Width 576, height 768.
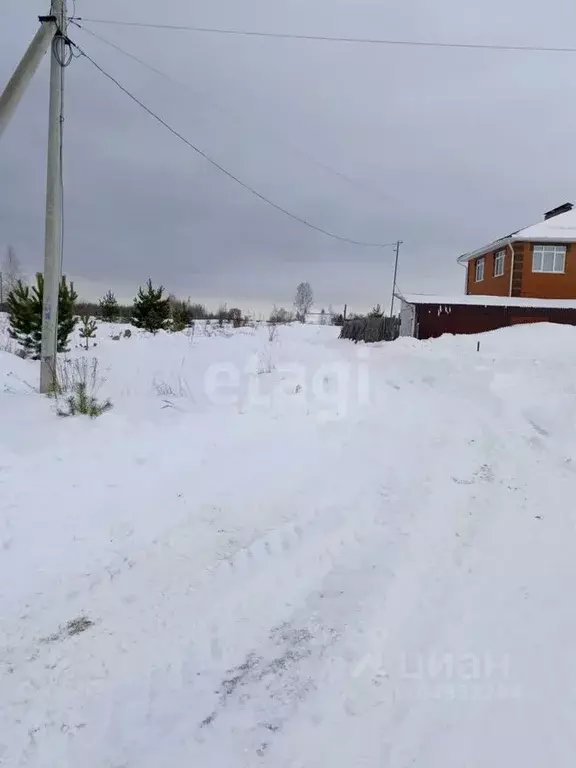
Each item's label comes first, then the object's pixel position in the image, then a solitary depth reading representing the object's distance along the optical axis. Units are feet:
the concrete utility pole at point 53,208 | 20.95
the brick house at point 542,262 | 68.23
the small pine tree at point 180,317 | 81.09
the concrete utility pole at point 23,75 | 16.20
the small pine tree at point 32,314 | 40.57
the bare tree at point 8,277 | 158.71
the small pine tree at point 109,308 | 97.28
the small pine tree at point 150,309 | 77.25
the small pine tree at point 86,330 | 52.04
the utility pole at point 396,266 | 116.32
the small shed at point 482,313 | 62.85
